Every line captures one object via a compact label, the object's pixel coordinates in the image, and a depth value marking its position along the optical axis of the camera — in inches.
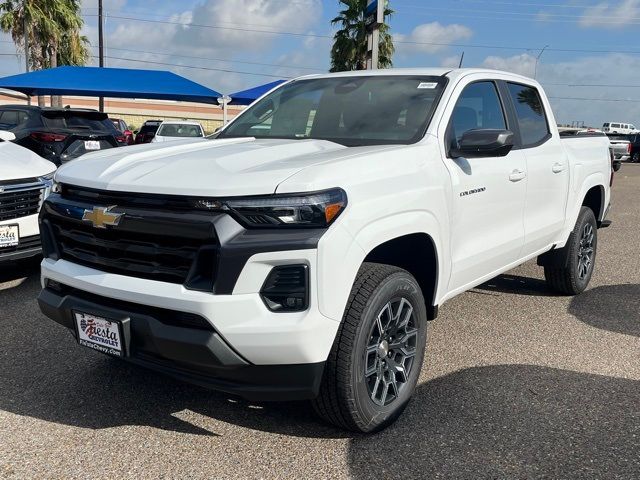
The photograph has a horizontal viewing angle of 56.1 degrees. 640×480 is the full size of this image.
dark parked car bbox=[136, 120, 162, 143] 889.5
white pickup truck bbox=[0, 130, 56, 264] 195.8
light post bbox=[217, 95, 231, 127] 711.9
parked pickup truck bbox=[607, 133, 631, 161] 1052.5
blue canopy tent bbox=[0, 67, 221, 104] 631.2
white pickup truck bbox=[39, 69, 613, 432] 93.7
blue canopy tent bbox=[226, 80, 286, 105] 775.7
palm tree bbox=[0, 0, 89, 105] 1028.5
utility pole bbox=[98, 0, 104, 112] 1294.3
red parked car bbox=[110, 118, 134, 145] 1027.7
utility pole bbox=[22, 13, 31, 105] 1026.7
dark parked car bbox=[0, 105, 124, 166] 304.8
